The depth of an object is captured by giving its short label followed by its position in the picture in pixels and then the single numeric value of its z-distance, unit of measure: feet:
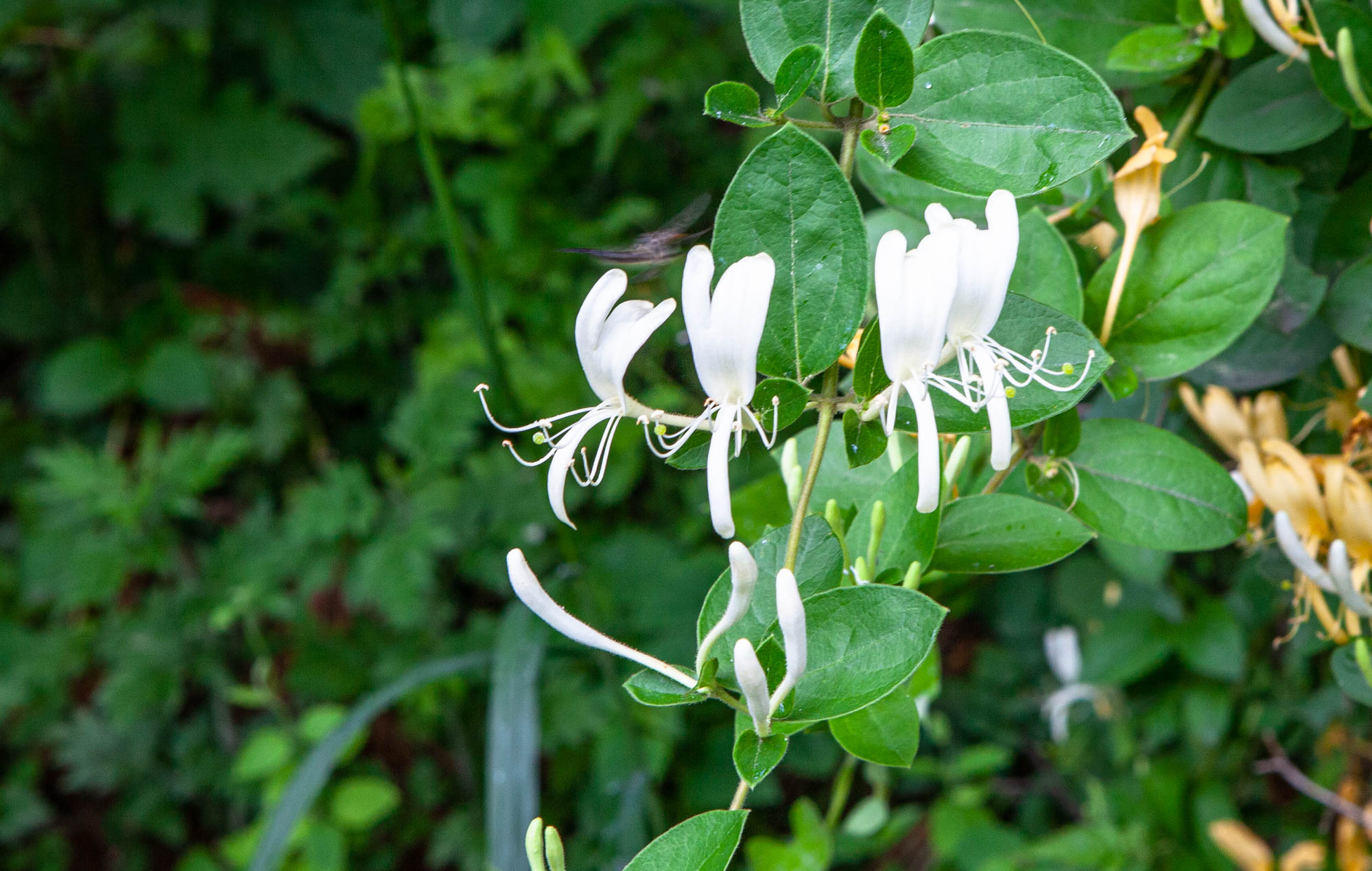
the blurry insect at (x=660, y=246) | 1.92
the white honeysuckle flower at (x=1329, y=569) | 1.94
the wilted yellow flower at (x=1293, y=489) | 2.02
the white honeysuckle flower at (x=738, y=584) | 1.72
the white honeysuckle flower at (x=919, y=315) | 1.73
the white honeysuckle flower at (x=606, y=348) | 1.78
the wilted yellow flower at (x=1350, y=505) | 1.99
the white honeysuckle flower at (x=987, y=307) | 1.74
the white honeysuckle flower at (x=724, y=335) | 1.75
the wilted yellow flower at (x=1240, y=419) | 2.13
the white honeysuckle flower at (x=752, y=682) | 1.73
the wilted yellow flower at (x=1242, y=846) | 3.60
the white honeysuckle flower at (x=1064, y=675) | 4.49
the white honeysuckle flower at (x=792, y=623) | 1.72
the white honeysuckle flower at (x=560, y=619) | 1.78
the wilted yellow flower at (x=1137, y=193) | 1.95
